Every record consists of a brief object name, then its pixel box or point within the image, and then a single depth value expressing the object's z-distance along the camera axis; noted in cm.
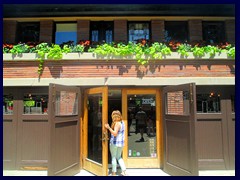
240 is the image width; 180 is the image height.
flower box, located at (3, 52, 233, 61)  745
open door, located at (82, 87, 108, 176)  662
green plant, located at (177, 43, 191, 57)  745
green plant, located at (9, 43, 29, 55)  757
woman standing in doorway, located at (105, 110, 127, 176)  645
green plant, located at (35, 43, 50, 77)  744
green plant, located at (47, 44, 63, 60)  739
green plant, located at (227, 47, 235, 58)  748
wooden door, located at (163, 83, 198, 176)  617
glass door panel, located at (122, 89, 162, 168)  772
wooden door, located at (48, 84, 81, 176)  621
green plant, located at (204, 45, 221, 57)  748
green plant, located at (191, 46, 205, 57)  745
